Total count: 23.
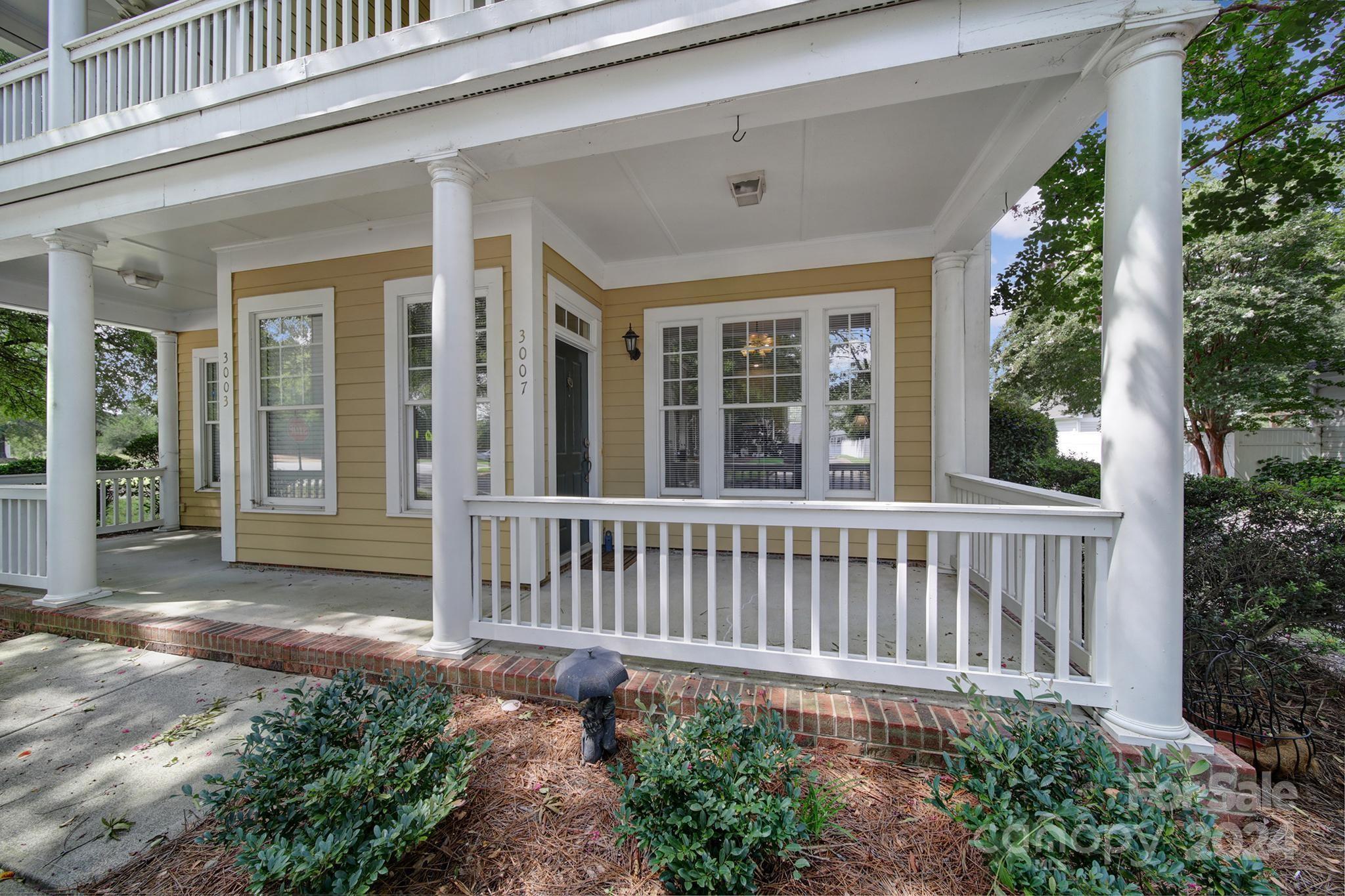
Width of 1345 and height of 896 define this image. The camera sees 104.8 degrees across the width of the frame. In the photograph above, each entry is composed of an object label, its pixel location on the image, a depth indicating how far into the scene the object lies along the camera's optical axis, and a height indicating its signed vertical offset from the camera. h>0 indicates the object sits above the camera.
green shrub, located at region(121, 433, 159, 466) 8.43 -0.12
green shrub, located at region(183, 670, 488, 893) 1.32 -1.02
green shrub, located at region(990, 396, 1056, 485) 5.92 +0.05
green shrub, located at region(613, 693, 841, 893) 1.41 -1.06
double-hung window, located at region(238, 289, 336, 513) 4.56 +0.35
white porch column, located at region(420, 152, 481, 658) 2.69 +0.29
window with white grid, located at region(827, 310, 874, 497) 4.73 +0.37
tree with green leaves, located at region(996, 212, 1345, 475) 8.80 +2.08
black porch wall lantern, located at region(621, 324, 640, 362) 5.10 +1.01
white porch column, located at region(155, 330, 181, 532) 6.69 +0.27
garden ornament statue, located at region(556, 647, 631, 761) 1.90 -0.89
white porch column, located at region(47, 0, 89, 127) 3.46 +2.57
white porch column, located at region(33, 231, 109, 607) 3.60 +0.21
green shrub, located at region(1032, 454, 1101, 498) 4.14 -0.29
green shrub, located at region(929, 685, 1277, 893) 1.26 -1.00
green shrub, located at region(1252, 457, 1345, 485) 5.61 -0.32
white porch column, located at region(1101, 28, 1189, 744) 1.92 +0.23
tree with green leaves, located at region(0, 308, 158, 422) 8.76 +1.77
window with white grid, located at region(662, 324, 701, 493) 5.13 +0.33
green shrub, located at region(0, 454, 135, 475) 9.14 -0.38
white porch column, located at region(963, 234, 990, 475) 4.14 +0.62
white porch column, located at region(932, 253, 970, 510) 4.14 +0.58
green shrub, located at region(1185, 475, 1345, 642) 2.63 -0.64
